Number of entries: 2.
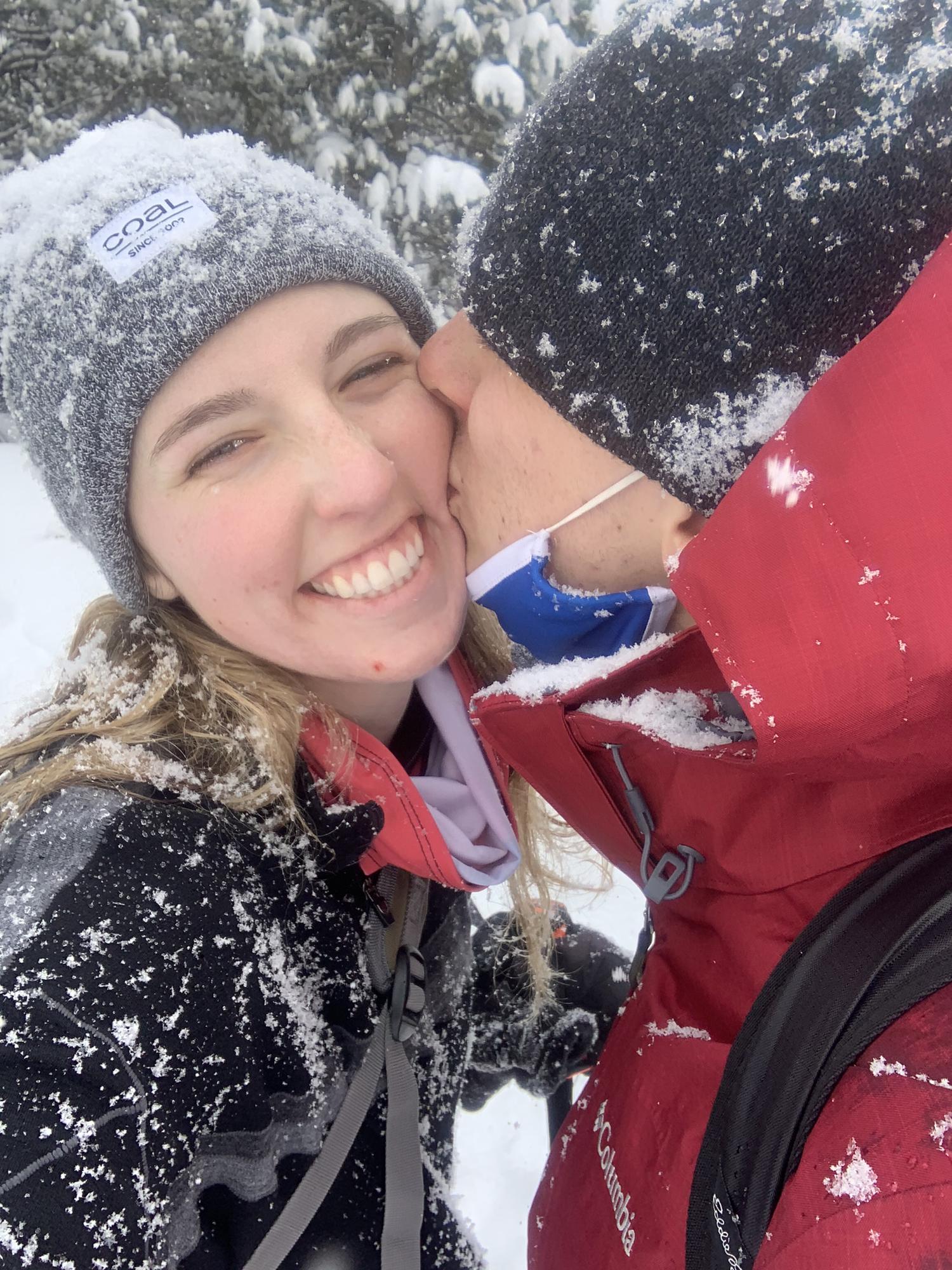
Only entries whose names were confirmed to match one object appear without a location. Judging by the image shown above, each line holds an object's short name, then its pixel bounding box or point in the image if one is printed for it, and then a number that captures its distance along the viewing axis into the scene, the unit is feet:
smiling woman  1.14
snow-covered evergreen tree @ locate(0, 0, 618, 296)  4.93
